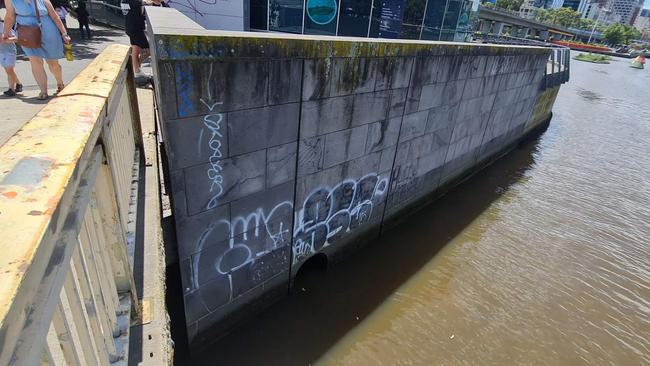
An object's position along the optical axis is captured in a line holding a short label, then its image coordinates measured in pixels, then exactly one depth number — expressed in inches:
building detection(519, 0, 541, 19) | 5787.4
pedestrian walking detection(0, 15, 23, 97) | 205.6
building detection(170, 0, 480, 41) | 411.2
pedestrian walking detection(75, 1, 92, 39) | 485.1
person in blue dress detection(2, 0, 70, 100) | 197.3
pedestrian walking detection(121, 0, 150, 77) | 287.4
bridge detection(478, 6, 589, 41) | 1858.8
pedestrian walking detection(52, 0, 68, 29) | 419.0
